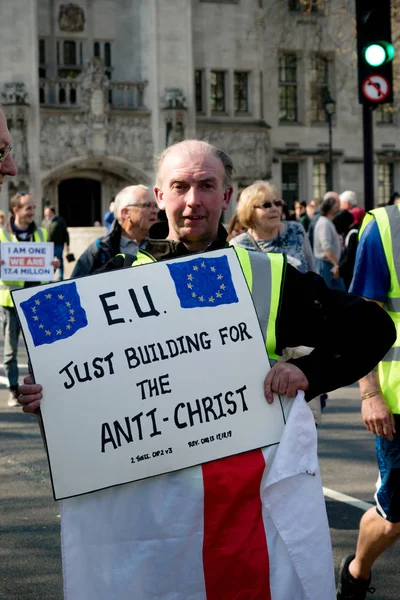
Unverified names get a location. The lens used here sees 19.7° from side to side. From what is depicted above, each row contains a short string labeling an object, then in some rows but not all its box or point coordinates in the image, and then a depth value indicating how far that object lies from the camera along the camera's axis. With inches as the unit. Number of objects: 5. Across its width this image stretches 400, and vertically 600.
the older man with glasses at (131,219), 300.0
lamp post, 1405.0
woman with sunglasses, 287.4
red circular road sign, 365.7
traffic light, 359.9
